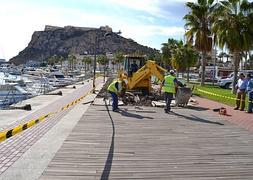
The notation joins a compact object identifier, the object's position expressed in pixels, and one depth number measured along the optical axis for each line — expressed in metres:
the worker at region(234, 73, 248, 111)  10.91
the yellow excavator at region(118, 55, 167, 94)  14.52
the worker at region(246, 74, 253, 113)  10.15
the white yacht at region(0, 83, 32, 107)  15.51
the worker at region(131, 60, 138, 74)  16.06
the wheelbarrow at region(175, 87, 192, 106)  11.19
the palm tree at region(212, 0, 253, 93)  19.25
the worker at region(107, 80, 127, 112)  9.51
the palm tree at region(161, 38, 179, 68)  39.92
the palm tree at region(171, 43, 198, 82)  32.01
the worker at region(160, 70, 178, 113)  9.62
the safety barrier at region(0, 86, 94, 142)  3.50
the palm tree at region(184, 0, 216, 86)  26.89
